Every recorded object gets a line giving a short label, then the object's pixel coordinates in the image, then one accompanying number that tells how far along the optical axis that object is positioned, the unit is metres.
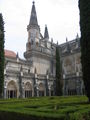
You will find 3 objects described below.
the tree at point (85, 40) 14.54
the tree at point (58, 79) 39.16
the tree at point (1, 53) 23.08
